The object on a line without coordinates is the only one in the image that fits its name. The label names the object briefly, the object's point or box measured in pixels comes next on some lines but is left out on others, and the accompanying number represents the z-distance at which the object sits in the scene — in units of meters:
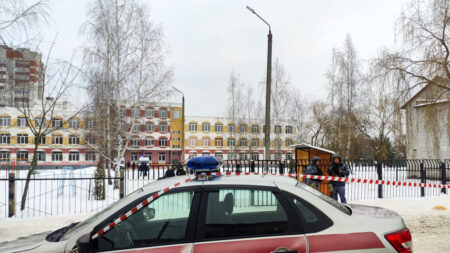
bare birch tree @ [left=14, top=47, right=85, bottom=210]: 11.39
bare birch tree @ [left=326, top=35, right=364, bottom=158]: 28.62
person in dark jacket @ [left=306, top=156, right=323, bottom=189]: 10.10
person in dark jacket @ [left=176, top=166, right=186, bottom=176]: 11.77
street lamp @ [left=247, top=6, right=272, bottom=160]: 12.15
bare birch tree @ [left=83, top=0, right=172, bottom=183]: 18.20
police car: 2.83
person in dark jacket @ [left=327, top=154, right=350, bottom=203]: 9.87
